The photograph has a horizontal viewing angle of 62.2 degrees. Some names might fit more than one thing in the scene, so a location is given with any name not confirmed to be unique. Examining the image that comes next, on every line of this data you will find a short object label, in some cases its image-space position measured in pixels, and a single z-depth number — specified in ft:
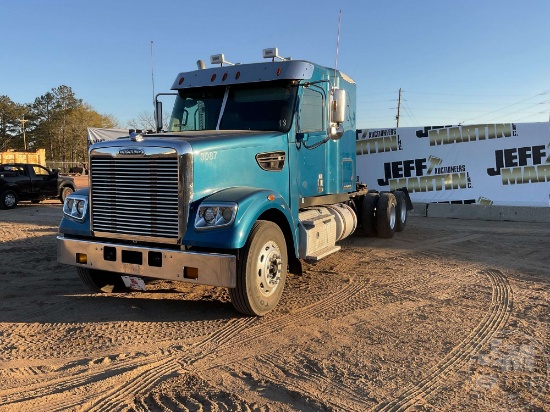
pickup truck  55.36
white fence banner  46.55
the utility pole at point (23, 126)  205.60
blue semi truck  14.79
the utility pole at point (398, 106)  186.19
